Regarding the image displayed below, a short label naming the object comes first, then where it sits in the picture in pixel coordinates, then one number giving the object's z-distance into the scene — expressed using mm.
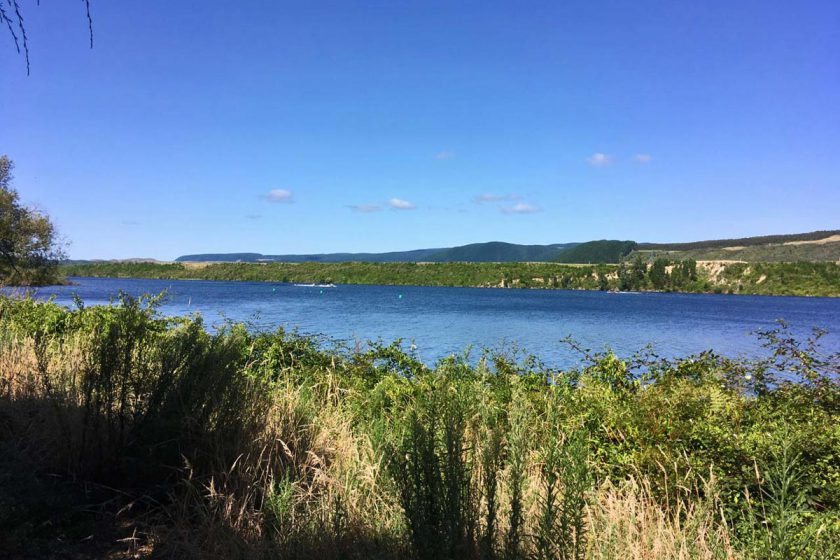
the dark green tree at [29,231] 26231
